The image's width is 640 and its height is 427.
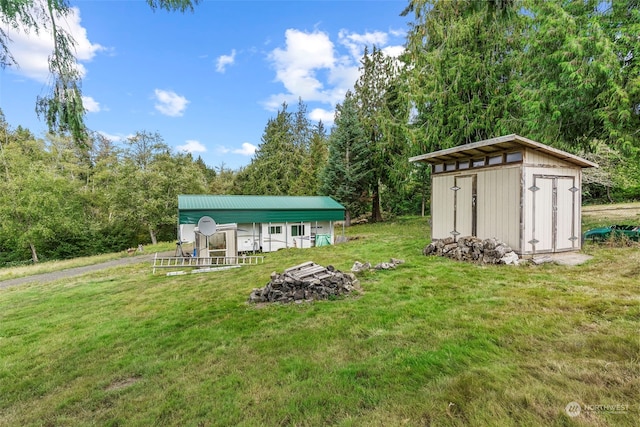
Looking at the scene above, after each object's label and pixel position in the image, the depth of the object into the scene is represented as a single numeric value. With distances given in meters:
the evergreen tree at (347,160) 21.48
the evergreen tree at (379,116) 19.98
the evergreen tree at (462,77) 12.38
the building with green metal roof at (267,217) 14.49
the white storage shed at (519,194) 7.26
